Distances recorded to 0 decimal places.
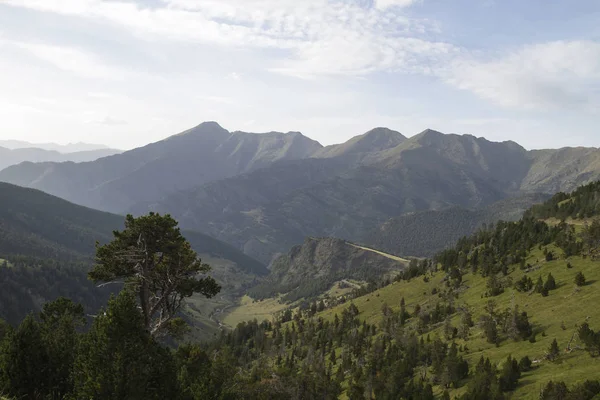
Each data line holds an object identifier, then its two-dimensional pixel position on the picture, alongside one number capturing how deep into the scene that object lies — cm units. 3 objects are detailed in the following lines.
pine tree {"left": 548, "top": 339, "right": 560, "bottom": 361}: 6072
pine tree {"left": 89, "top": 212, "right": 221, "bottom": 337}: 4009
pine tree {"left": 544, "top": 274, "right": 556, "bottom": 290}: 8882
